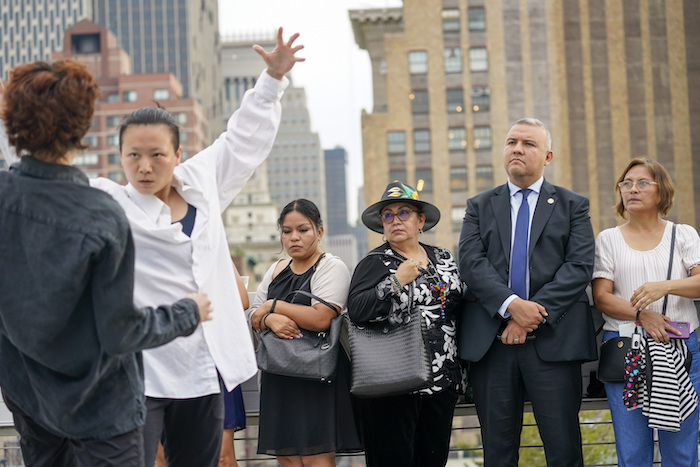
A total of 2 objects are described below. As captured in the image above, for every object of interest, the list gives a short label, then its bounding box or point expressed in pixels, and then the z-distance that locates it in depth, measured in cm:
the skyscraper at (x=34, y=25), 11650
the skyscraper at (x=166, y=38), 11575
